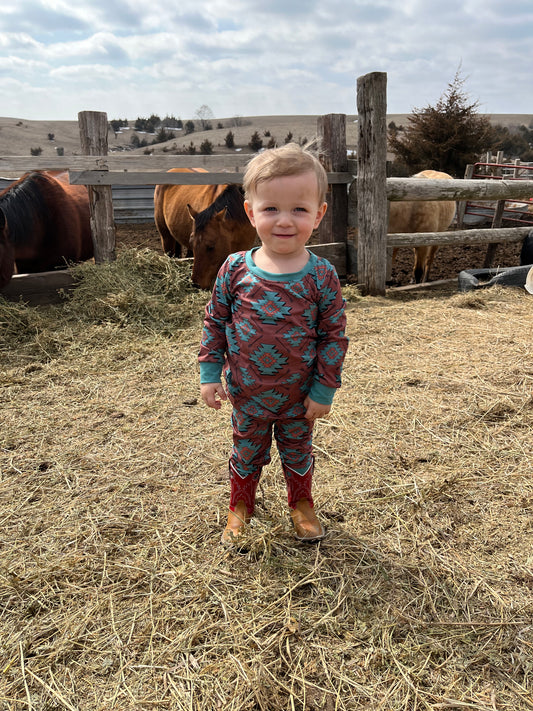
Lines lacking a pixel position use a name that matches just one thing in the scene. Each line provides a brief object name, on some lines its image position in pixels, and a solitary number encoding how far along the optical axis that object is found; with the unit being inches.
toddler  58.5
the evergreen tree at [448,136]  625.9
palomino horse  257.6
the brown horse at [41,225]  188.1
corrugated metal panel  453.8
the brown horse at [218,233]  205.5
